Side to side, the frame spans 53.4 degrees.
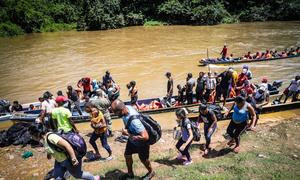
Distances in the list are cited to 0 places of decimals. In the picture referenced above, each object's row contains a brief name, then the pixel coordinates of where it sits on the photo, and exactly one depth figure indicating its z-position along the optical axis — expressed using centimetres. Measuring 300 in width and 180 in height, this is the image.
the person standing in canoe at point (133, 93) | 1105
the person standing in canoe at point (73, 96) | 1099
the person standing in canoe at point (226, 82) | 1119
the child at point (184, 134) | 634
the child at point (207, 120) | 690
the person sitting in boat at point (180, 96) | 1220
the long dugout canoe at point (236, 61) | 2034
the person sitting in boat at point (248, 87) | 1127
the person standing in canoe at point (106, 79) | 1228
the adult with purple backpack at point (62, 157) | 468
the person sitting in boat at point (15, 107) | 1248
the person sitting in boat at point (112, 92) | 1091
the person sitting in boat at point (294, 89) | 1170
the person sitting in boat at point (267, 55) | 2108
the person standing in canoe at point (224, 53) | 2033
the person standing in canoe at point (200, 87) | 1156
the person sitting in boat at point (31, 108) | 1269
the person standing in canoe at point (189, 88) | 1149
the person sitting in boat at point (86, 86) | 1205
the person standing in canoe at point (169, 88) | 1175
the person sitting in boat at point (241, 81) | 1176
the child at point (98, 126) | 689
